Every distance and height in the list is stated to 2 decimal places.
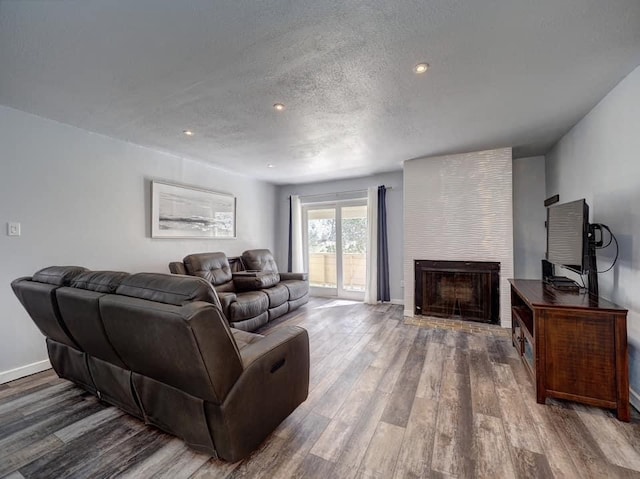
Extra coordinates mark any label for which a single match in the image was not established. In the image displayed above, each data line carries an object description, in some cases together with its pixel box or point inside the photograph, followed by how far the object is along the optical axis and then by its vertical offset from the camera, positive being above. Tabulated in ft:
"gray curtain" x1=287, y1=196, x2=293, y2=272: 18.43 -0.55
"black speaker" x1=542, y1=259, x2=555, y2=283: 9.69 -1.11
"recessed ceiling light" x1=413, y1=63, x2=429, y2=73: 5.85 +3.85
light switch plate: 7.66 +0.34
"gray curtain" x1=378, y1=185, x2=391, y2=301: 15.56 -0.59
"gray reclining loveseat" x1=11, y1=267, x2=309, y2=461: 3.84 -1.97
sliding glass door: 16.85 -0.47
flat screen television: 6.63 +0.10
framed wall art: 11.50 +1.37
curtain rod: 15.64 +3.05
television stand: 5.55 -2.46
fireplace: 11.64 -2.29
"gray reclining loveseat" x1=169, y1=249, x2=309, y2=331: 10.61 -2.21
